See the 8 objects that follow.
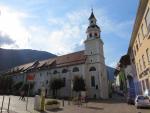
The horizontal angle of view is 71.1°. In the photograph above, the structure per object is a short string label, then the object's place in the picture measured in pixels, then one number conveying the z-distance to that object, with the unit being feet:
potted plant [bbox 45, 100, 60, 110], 40.66
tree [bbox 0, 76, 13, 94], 131.66
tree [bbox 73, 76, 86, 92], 91.54
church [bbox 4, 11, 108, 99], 97.67
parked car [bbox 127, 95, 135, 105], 52.36
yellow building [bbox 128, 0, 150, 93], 38.16
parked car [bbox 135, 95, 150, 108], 37.85
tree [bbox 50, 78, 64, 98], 98.32
